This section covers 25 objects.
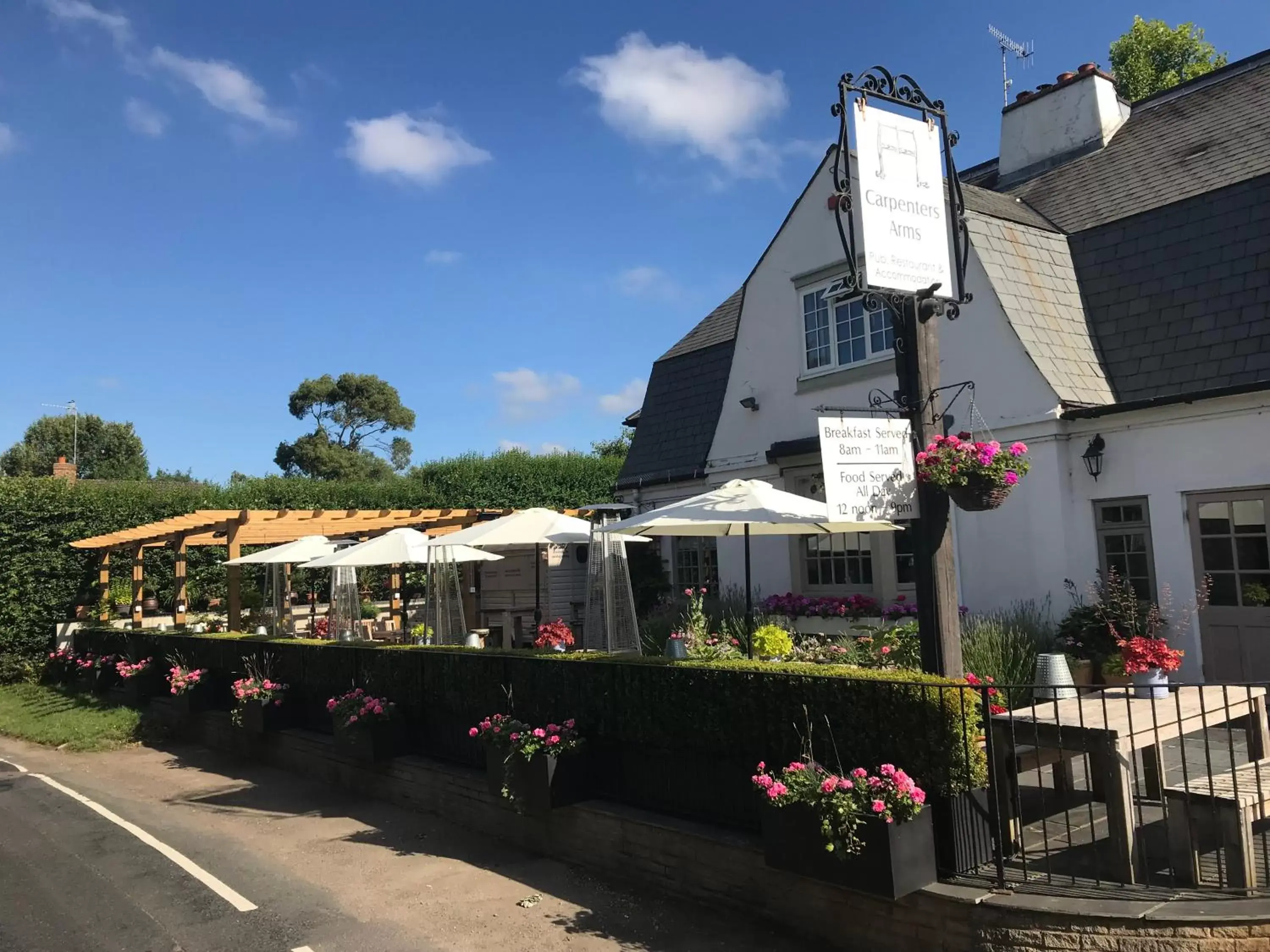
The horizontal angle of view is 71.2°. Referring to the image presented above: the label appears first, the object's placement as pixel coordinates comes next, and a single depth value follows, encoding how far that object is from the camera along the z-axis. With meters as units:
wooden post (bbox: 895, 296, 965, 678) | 5.58
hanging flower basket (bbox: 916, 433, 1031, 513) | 5.39
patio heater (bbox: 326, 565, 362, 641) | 13.27
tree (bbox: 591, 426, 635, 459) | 53.75
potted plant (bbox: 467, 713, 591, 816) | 6.80
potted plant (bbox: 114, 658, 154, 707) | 14.34
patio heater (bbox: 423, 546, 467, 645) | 11.27
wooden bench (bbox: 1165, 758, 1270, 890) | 4.35
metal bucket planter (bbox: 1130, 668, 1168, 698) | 5.47
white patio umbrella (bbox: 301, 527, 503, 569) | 11.95
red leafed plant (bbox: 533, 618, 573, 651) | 10.56
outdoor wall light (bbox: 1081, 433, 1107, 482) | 9.52
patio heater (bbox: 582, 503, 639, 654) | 9.73
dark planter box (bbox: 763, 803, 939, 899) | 4.60
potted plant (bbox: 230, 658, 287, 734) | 10.81
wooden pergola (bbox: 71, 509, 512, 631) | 13.93
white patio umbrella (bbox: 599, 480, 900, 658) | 7.55
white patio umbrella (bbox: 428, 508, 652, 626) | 10.95
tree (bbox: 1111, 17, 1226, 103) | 24.45
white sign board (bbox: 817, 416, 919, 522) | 5.31
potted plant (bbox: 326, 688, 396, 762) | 8.92
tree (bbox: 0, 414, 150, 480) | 58.69
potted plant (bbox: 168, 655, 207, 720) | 12.62
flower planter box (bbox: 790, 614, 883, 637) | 11.19
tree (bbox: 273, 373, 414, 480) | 53.25
